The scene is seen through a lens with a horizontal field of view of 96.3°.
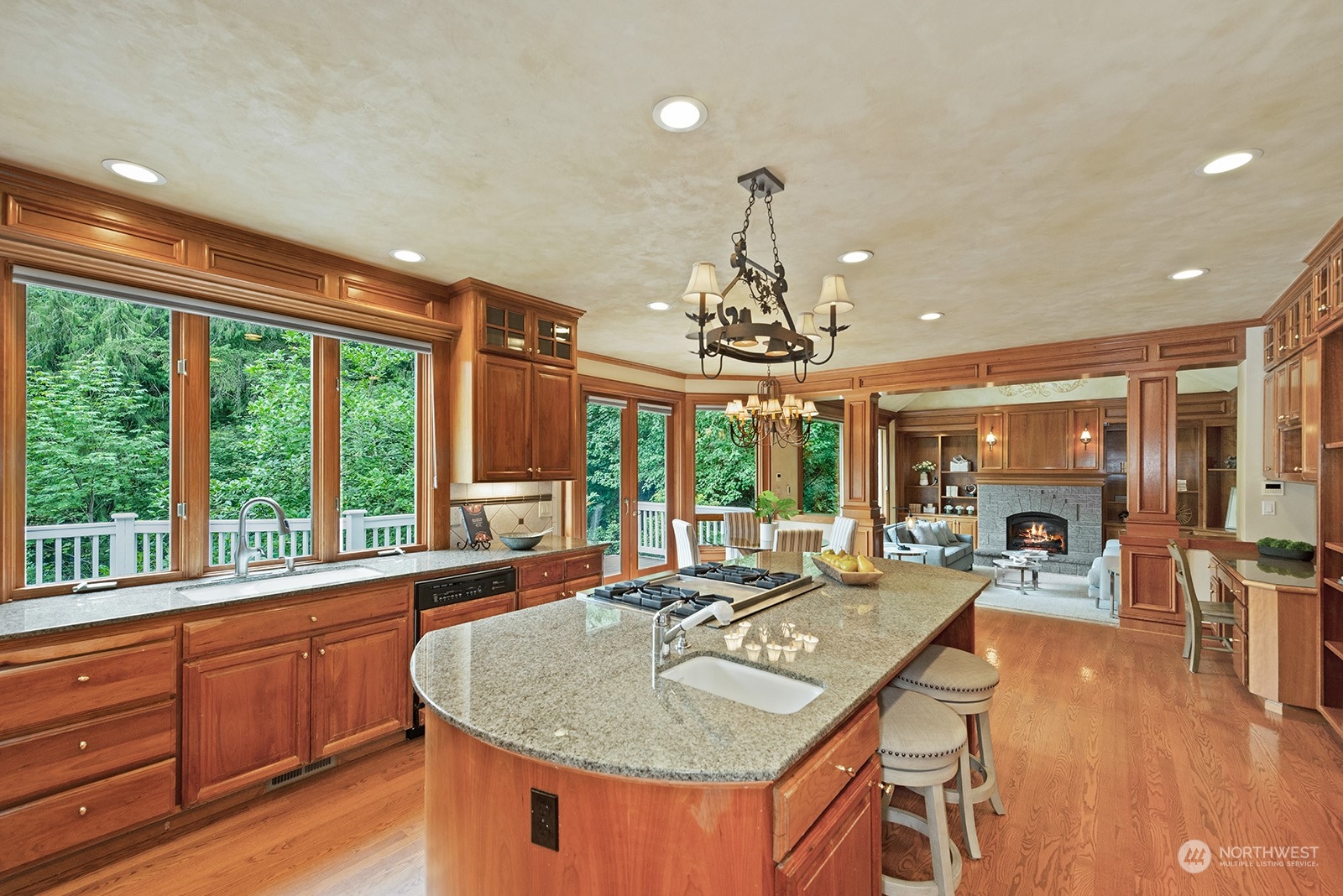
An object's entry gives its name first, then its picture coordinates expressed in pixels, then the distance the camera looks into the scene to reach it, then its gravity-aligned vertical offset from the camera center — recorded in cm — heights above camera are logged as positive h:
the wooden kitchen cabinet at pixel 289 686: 244 -107
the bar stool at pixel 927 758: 180 -94
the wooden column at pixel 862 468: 684 -25
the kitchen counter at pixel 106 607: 212 -62
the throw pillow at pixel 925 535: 836 -124
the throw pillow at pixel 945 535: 853 -128
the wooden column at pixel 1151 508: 509 -53
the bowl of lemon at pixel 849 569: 282 -59
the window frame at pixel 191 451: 242 -1
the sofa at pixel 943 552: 767 -142
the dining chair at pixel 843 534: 622 -90
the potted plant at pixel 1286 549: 399 -71
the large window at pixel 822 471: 959 -38
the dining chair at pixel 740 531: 648 -91
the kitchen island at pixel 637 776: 117 -70
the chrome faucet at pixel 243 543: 291 -46
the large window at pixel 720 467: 791 -27
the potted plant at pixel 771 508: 662 -69
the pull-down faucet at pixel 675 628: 157 -51
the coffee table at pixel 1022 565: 753 -151
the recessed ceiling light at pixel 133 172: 229 +109
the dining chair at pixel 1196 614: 416 -117
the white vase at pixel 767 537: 589 -89
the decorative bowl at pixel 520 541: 388 -61
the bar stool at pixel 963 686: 223 -91
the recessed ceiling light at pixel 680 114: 191 +109
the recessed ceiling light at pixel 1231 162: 222 +107
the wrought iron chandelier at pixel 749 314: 226 +54
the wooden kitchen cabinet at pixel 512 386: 379 +41
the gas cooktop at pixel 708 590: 233 -61
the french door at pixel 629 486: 654 -43
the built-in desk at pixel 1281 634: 339 -110
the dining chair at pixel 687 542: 576 -93
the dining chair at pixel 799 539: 558 -86
